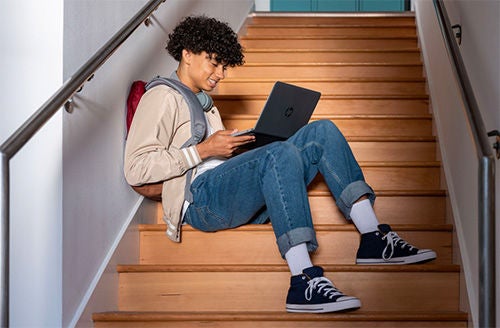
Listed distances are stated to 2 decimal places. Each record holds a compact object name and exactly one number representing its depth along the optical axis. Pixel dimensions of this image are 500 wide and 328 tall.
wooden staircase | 2.44
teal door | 6.16
